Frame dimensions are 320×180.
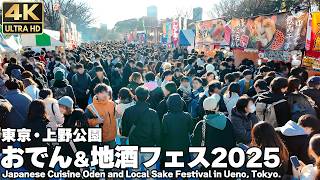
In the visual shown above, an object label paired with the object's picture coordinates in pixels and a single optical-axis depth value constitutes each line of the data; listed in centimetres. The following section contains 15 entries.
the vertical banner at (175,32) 1943
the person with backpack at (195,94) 508
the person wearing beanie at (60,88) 538
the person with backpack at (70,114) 364
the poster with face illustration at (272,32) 731
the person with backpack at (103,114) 405
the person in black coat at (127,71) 828
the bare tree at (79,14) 5853
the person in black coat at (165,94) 483
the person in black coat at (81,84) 653
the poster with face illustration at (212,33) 1338
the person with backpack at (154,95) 518
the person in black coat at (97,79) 666
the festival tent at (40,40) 1574
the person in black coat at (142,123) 379
